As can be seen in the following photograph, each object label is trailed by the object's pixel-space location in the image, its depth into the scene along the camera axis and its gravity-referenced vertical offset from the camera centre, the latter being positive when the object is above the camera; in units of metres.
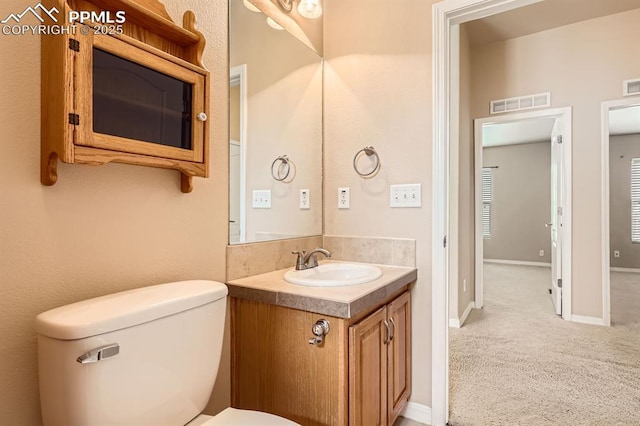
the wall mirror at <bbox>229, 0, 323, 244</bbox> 1.55 +0.43
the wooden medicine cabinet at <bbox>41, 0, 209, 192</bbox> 0.86 +0.36
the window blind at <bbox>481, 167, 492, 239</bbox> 7.00 +0.33
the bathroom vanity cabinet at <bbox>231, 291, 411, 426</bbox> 1.21 -0.57
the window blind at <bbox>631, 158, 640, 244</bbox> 5.75 +0.24
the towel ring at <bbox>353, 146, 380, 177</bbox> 1.92 +0.32
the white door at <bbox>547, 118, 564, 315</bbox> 3.46 +0.01
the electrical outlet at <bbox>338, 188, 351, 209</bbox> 2.03 +0.10
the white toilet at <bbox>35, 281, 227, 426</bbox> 0.78 -0.36
